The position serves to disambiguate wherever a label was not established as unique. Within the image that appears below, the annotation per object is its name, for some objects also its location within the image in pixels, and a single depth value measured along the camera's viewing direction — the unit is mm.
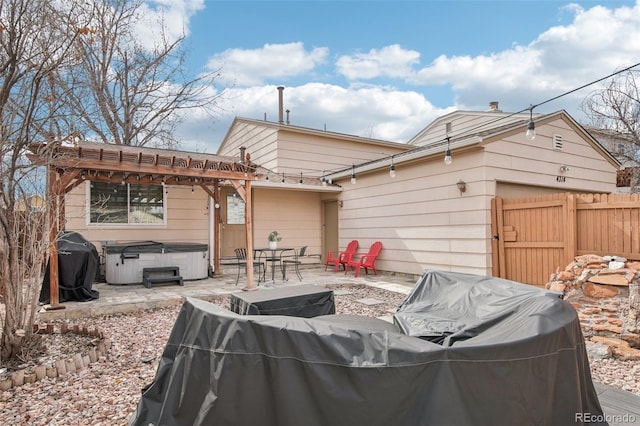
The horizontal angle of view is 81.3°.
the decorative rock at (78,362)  3392
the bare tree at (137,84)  12055
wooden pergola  5289
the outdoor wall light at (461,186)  6996
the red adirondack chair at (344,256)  9758
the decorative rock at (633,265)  4133
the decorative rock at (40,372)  3182
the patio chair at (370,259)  9031
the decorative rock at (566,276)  4453
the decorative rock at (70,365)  3334
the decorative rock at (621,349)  3559
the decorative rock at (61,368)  3270
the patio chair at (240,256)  7897
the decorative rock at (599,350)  3648
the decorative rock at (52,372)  3227
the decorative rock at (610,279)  4001
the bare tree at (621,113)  10445
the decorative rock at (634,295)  3836
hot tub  7527
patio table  10244
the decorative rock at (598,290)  4082
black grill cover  5879
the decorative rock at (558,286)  4387
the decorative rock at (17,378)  3057
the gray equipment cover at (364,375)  1583
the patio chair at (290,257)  9912
